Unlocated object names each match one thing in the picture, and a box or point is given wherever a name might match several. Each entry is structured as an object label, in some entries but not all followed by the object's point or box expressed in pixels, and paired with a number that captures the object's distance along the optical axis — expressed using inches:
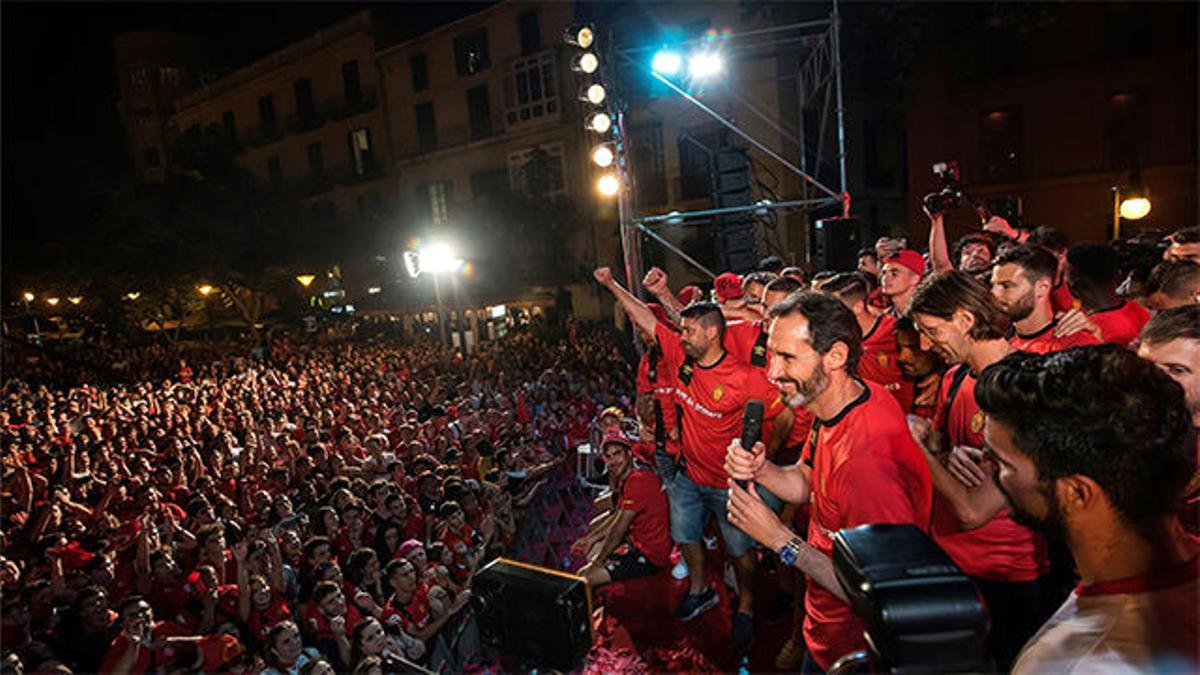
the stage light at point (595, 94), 280.5
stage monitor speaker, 98.3
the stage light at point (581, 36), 278.7
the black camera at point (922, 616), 48.0
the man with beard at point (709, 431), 162.1
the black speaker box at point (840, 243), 292.0
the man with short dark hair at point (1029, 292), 122.9
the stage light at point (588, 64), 278.7
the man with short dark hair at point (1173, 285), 133.6
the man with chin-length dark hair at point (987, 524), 100.0
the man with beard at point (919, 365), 164.1
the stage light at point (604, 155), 296.7
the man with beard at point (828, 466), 85.2
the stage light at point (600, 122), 281.0
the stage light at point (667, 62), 338.6
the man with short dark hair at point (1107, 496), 46.1
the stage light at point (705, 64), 375.2
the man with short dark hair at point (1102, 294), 142.6
